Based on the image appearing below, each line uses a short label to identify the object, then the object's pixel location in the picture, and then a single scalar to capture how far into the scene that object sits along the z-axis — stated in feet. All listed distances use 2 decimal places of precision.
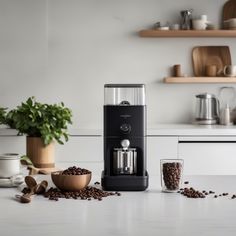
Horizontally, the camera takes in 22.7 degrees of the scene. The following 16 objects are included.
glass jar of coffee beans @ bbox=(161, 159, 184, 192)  7.47
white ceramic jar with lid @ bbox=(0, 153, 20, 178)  7.93
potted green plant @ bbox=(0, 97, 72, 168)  10.20
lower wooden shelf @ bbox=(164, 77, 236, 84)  16.60
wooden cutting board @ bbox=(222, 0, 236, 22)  17.12
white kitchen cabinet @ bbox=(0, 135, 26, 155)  15.08
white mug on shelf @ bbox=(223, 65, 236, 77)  16.78
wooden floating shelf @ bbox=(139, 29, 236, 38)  16.46
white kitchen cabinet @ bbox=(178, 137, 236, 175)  15.02
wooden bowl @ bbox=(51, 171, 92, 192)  7.29
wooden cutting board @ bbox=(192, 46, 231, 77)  17.21
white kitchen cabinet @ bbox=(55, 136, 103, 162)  15.10
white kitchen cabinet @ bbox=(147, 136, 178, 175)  14.99
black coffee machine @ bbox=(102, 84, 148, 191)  7.76
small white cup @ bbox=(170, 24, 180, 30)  16.69
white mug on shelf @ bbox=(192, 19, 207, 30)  16.62
